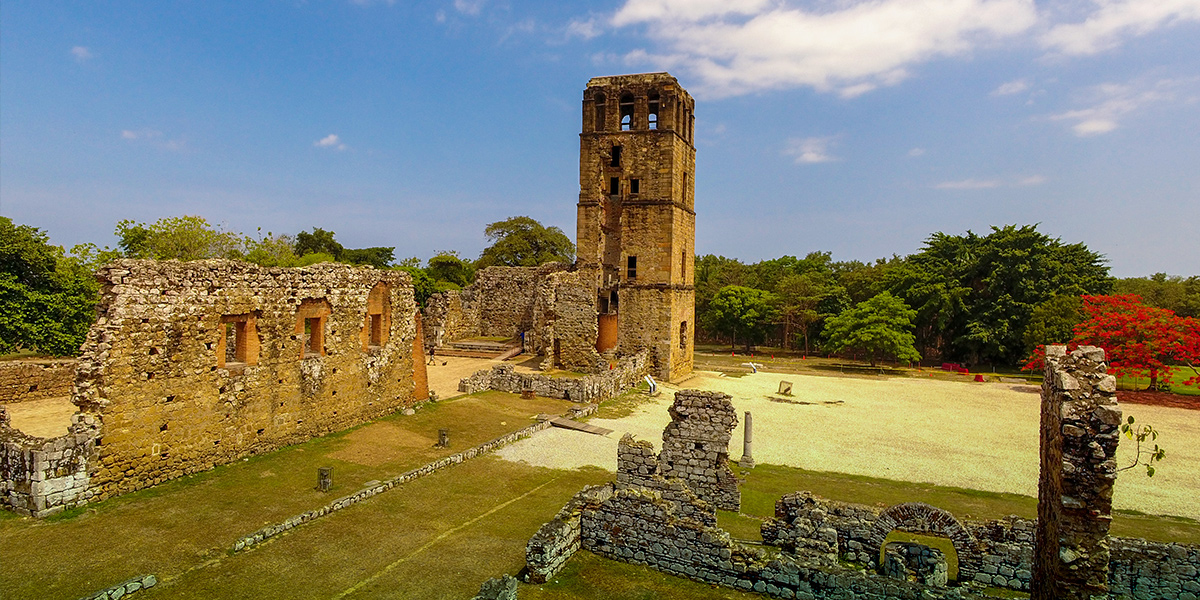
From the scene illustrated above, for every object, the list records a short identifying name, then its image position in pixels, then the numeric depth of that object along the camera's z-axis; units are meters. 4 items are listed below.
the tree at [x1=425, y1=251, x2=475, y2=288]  52.06
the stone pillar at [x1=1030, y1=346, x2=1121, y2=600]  5.73
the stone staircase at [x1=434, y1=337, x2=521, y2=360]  31.81
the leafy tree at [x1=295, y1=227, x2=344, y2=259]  52.53
